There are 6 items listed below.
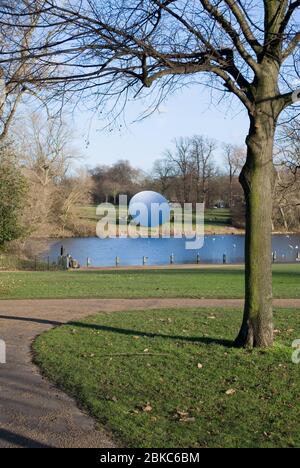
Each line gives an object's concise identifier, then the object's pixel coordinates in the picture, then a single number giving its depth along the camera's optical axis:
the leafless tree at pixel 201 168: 87.16
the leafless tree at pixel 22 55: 6.79
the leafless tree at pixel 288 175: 12.27
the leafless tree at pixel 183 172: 82.80
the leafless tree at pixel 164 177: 83.26
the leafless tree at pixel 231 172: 79.28
